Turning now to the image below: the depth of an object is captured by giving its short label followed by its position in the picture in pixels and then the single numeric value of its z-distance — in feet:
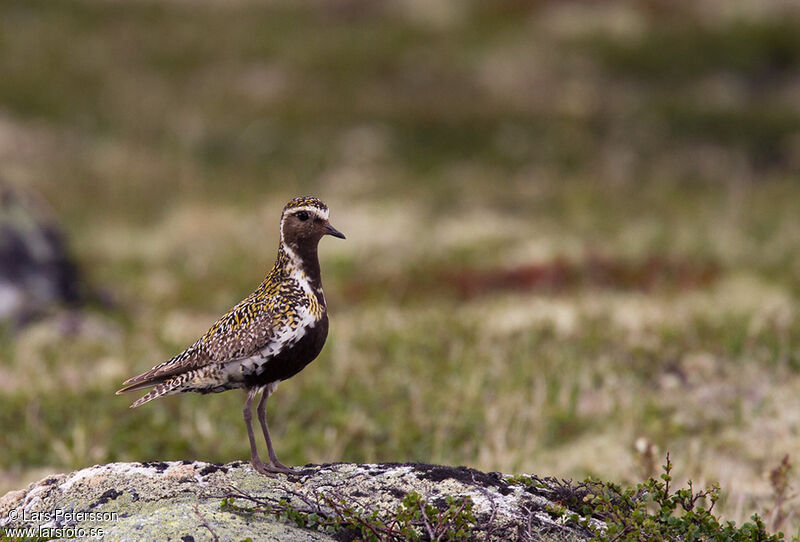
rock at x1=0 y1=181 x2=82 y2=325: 82.04
